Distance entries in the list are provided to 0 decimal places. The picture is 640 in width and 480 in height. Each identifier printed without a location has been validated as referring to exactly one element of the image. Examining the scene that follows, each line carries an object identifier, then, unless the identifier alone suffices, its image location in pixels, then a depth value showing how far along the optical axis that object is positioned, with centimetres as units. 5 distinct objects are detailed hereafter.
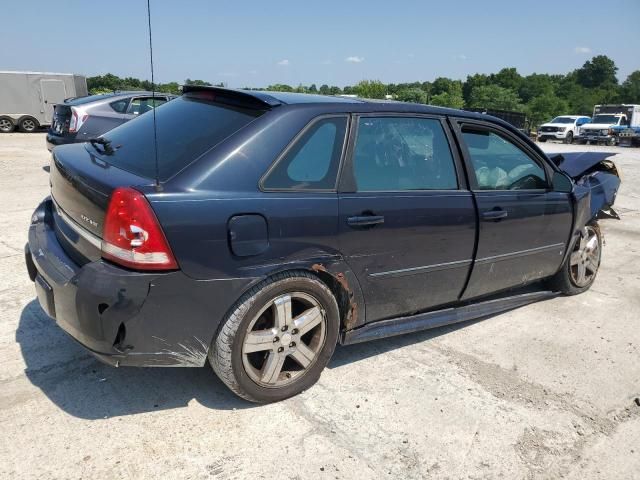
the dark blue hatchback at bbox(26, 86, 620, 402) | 231
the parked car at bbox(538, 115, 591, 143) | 3247
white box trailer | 1942
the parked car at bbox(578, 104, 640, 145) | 3083
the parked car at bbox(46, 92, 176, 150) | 880
